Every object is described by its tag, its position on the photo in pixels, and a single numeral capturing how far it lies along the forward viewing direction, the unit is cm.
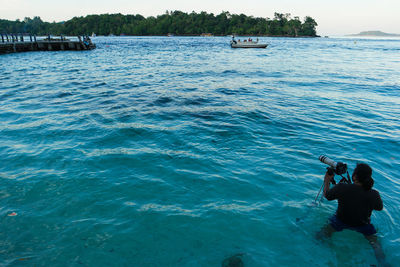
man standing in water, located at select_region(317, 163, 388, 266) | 412
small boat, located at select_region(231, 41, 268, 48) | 6216
